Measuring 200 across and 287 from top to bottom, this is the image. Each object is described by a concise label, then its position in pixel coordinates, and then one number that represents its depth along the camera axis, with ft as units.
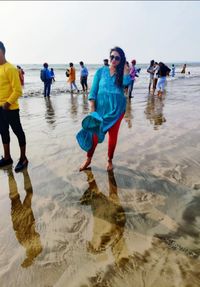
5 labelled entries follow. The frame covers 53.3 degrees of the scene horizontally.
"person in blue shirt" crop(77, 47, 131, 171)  9.46
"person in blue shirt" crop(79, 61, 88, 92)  40.98
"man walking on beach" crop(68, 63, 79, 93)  41.05
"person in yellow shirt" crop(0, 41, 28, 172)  10.23
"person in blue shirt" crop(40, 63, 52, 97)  35.97
